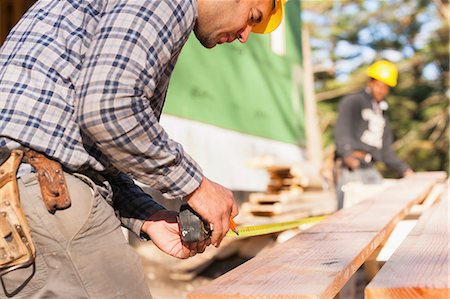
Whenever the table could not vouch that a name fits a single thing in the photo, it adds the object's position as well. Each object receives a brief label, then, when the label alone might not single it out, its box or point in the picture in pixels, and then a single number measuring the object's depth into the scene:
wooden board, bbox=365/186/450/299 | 2.11
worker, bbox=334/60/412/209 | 9.27
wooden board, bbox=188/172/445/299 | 2.14
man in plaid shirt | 2.16
